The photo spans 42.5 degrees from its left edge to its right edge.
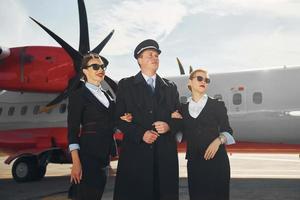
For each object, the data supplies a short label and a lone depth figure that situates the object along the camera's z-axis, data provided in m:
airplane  10.35
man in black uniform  3.69
